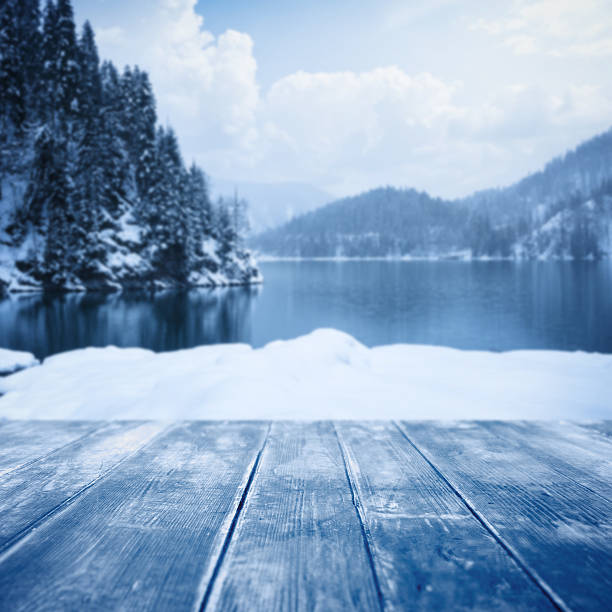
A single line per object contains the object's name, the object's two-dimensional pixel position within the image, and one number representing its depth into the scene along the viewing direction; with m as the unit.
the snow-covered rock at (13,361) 9.08
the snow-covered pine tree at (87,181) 46.12
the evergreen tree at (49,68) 47.06
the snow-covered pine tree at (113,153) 49.44
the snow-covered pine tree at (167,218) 49.09
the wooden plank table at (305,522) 1.01
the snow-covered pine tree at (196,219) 52.66
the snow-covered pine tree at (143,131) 49.91
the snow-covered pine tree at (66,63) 47.00
